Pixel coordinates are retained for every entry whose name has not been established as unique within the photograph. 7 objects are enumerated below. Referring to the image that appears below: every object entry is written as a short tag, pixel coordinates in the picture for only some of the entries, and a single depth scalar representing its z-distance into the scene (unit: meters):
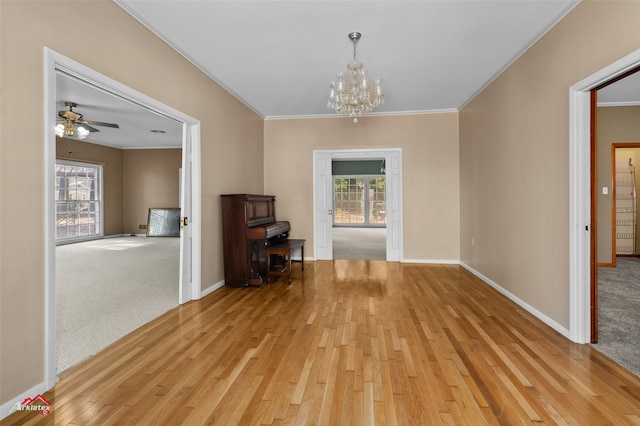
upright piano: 4.12
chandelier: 3.15
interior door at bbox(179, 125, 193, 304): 3.51
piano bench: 4.34
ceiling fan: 4.75
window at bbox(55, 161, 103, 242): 7.81
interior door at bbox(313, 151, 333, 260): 5.93
